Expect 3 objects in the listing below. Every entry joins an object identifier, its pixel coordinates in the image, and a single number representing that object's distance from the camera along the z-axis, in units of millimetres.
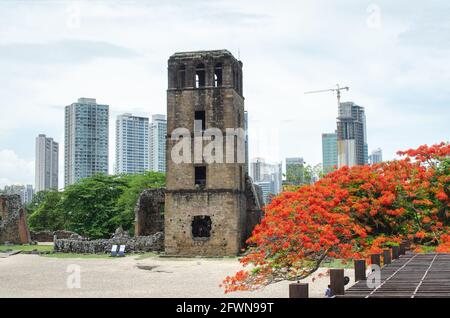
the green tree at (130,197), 56275
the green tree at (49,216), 66750
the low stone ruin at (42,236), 59500
